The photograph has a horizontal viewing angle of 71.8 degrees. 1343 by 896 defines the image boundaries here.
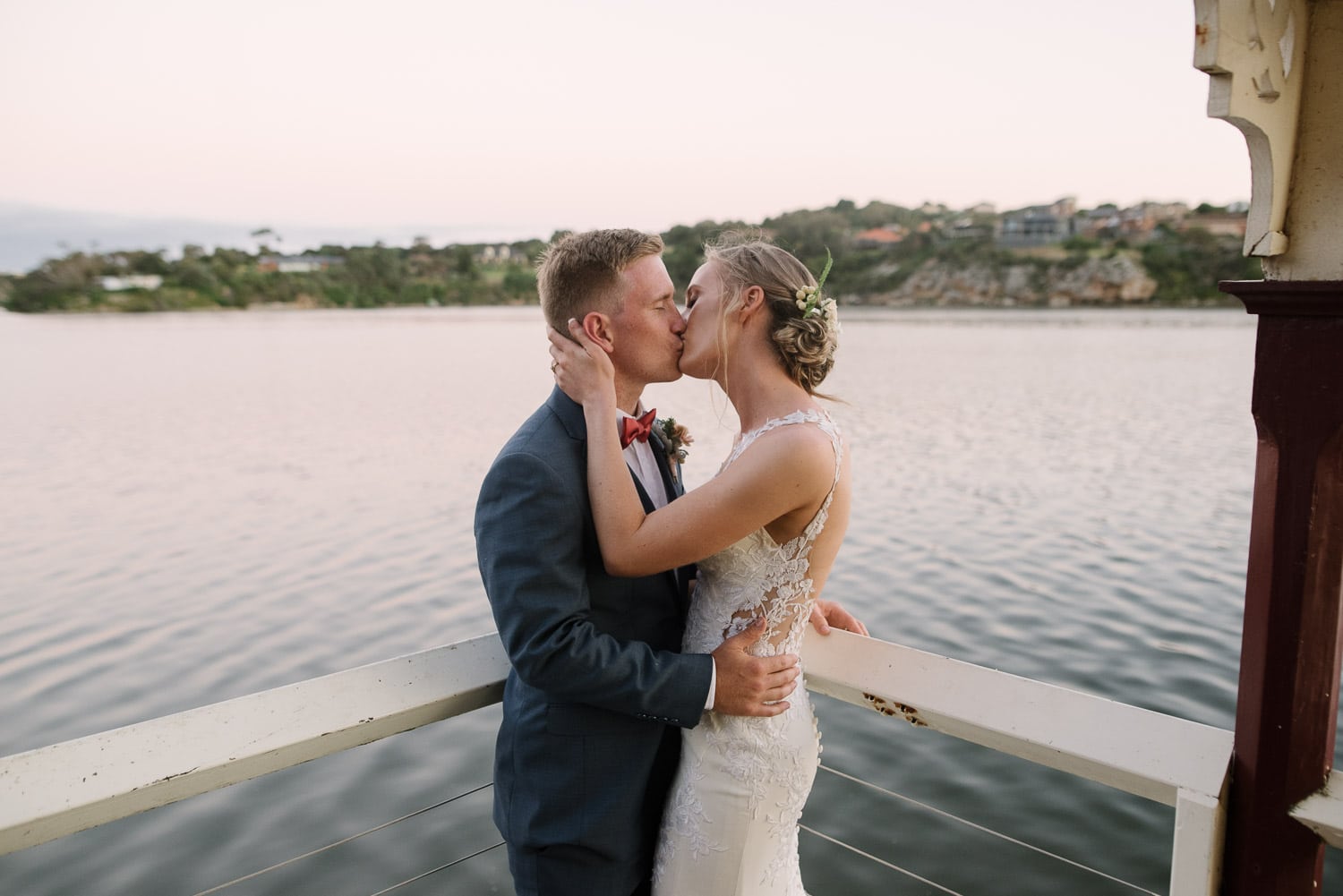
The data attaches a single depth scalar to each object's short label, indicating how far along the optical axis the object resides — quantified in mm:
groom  1719
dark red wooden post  1605
